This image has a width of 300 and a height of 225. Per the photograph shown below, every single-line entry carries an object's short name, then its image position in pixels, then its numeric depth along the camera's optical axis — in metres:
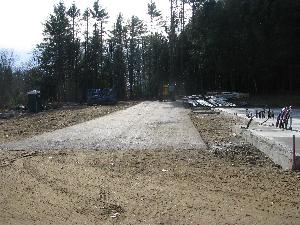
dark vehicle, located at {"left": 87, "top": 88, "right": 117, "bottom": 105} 30.11
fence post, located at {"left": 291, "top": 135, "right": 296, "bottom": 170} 6.00
